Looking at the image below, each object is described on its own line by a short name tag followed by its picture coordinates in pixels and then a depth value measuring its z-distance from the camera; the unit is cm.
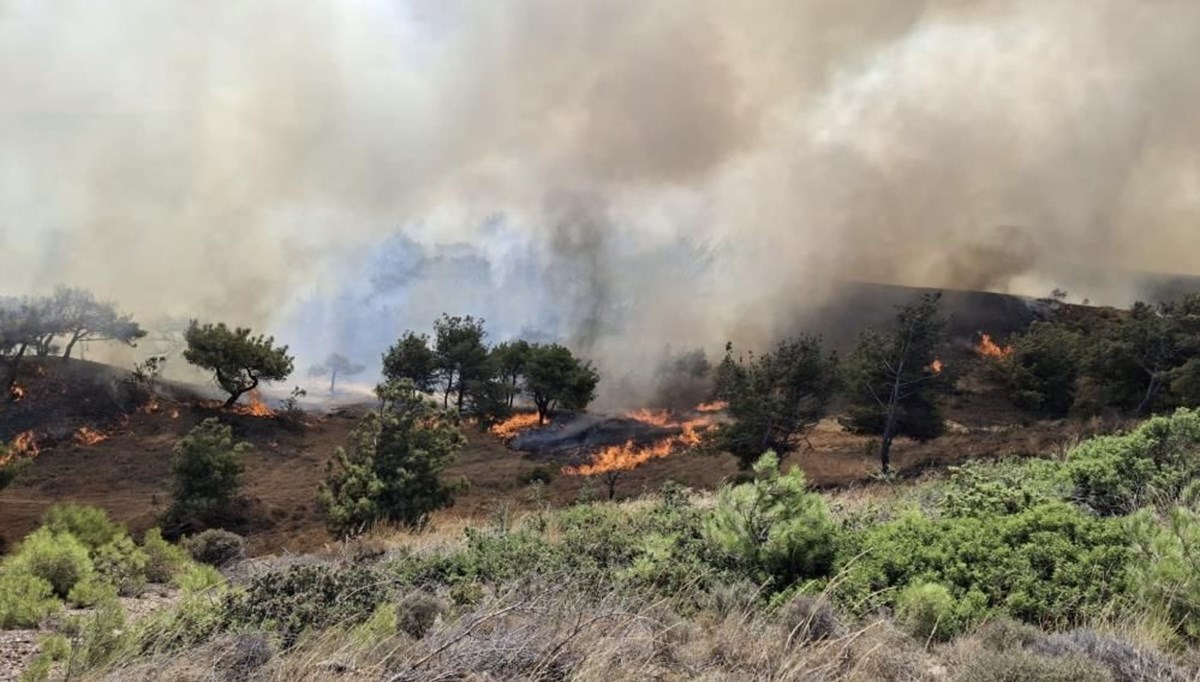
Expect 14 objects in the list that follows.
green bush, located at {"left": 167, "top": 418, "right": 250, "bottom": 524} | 2634
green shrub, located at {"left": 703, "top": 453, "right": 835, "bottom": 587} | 629
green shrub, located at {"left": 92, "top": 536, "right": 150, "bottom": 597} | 800
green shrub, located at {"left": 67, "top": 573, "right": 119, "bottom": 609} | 685
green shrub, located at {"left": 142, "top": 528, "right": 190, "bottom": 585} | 911
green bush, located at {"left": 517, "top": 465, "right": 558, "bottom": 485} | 3800
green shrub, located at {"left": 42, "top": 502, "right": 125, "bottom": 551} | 1139
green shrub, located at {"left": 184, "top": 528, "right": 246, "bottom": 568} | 1141
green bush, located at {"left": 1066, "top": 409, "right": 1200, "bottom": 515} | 824
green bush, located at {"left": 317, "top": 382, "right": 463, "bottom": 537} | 1878
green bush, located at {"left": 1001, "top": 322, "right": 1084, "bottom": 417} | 5406
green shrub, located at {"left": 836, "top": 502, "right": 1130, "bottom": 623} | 521
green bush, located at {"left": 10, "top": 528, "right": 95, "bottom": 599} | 735
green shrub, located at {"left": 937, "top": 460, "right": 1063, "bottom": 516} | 680
